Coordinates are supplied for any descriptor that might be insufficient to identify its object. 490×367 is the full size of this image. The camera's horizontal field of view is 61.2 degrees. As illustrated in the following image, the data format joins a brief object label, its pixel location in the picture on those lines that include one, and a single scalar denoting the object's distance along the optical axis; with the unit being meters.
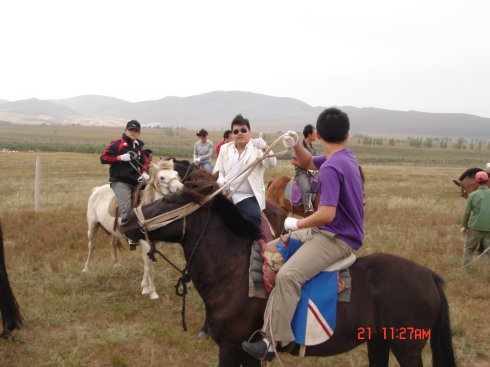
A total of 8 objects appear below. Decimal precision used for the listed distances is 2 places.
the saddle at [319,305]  3.43
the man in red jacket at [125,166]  7.36
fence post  13.78
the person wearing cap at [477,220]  8.22
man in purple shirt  3.33
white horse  7.02
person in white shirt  5.44
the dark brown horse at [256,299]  3.54
